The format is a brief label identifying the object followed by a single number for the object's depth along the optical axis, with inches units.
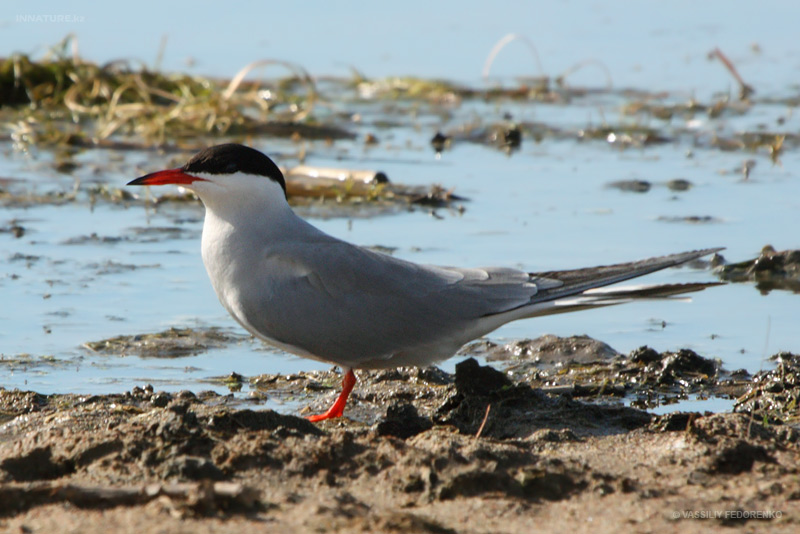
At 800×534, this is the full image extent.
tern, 366.6
